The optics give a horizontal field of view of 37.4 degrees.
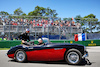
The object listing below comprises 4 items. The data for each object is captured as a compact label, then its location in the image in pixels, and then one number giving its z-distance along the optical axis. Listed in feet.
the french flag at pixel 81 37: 55.36
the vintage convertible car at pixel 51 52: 20.08
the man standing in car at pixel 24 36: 24.10
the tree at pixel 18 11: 167.84
